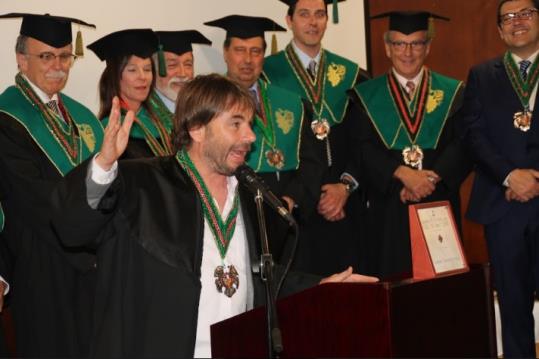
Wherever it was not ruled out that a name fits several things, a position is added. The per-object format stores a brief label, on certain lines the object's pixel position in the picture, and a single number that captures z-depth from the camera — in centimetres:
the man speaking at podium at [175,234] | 521
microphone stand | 451
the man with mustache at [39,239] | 774
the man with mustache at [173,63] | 933
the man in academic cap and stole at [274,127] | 927
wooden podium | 478
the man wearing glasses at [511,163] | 927
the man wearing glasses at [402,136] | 977
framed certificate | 529
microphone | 479
